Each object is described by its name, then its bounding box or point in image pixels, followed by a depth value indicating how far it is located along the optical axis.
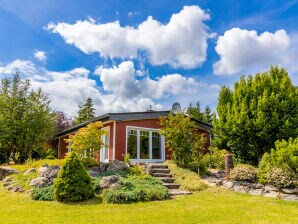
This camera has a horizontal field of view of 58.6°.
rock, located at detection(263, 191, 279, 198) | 10.90
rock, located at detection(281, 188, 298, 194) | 10.73
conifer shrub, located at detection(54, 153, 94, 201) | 9.61
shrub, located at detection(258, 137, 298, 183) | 11.31
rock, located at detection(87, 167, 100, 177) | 13.13
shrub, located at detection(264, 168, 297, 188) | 10.93
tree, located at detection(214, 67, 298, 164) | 15.41
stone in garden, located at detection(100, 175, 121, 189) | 10.62
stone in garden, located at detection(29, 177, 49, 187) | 11.25
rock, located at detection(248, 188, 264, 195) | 11.30
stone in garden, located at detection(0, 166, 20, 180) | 14.24
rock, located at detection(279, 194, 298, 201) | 10.38
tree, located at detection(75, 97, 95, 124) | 38.08
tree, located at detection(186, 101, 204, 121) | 34.59
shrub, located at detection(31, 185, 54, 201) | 9.87
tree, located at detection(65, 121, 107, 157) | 14.72
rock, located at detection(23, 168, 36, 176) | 13.46
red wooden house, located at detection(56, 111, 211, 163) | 16.66
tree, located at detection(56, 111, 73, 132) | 33.19
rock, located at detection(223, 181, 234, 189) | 12.17
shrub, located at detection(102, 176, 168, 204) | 9.59
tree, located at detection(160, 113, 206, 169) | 15.24
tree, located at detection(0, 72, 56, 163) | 20.20
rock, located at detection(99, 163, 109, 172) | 14.03
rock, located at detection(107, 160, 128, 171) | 14.05
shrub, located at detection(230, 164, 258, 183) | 12.43
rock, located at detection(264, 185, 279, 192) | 11.17
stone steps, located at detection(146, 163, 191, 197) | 11.78
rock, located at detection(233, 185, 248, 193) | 11.66
